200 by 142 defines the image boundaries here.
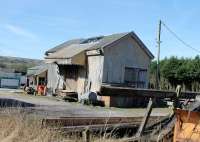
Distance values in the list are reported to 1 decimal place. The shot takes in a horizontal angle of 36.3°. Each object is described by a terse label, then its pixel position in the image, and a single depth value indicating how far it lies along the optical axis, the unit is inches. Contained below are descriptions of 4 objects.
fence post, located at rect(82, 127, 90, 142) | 219.8
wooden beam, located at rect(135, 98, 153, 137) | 212.8
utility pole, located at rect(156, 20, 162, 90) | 1012.5
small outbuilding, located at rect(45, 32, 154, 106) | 1021.7
